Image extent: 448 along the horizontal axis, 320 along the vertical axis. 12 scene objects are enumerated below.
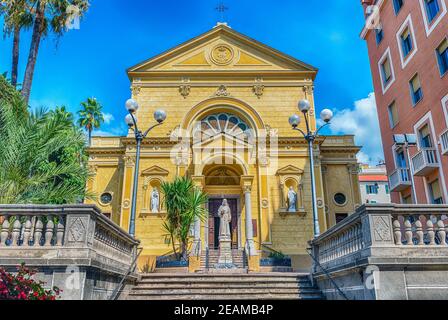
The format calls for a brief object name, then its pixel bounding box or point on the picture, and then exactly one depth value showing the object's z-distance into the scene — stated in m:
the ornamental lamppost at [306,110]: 11.88
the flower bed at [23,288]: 5.14
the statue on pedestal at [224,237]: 16.23
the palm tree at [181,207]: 15.15
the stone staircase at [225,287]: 9.17
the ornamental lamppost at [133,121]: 11.16
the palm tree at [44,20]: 14.80
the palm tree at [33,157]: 8.71
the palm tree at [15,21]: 14.67
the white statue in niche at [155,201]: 20.19
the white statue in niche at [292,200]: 20.22
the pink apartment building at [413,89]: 15.47
